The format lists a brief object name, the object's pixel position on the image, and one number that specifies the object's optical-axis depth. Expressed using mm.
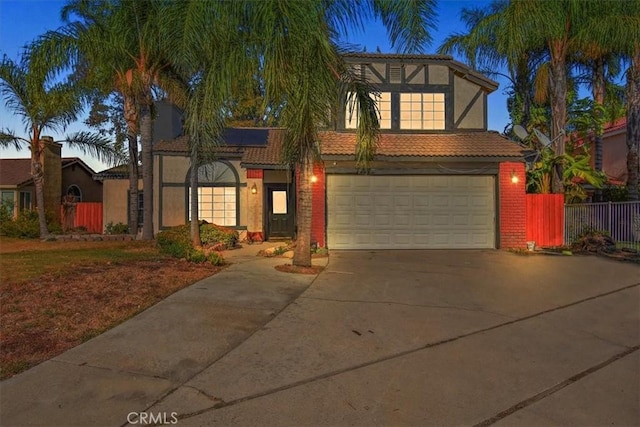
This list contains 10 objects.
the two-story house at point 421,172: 13469
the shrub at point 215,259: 9917
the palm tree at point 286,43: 7844
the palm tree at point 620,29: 14250
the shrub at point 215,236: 13805
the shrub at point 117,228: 19203
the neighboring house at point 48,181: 23500
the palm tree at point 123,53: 13648
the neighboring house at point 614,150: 24797
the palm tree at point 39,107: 15477
